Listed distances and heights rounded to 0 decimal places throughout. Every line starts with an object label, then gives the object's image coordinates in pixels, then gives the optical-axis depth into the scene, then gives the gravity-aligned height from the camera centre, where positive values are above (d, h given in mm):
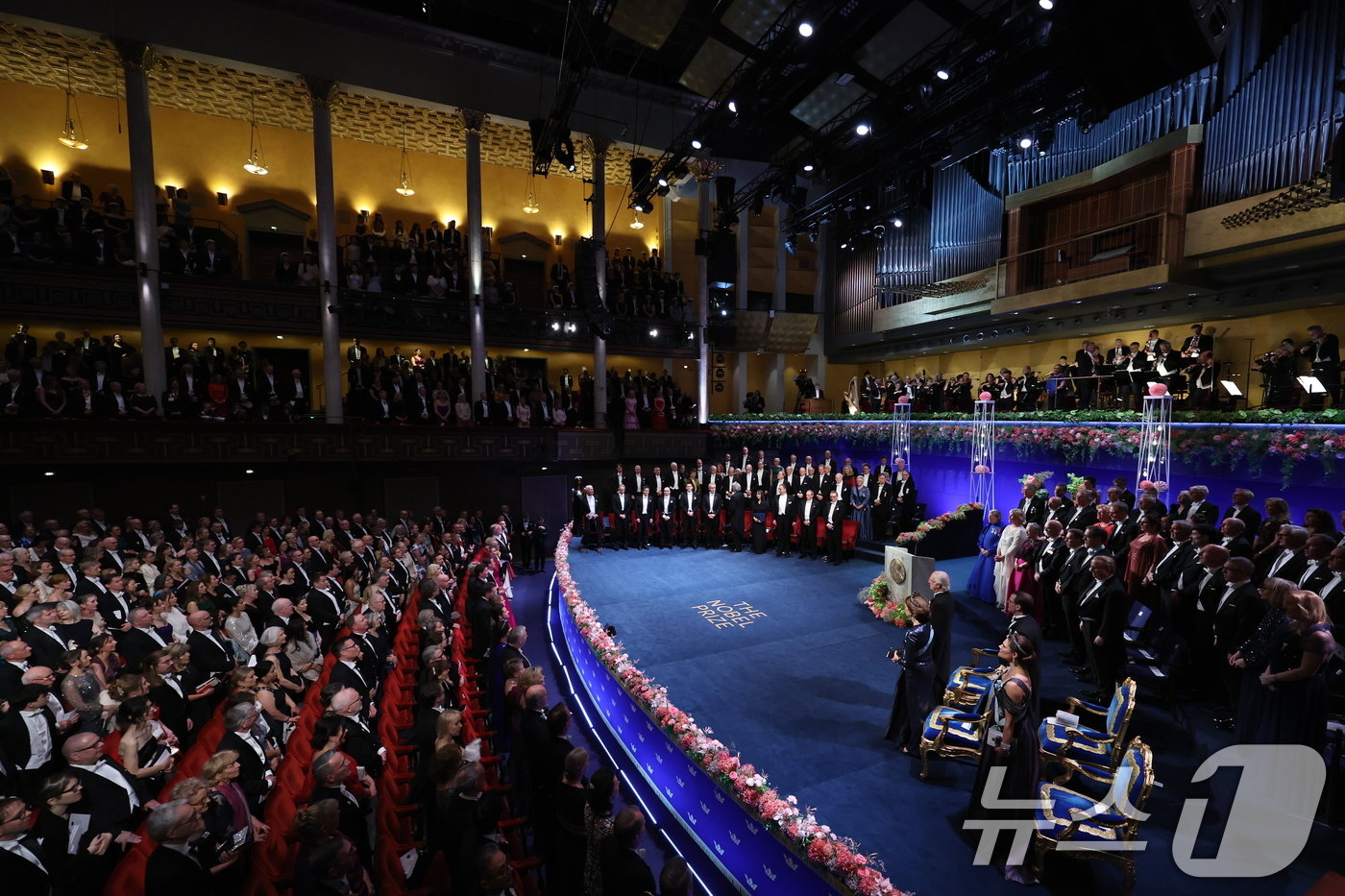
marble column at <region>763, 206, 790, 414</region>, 21297 +1642
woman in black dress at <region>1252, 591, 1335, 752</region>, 3467 -1705
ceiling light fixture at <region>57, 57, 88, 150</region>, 14088 +7186
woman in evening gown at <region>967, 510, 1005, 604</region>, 8336 -2380
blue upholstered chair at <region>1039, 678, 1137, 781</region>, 3973 -2442
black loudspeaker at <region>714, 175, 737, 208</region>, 13125 +5003
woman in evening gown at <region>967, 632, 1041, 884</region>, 3361 -2064
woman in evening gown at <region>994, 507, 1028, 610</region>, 7602 -1926
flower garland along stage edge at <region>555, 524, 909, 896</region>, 2719 -2216
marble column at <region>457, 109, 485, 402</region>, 15375 +4244
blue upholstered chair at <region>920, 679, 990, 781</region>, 4461 -2587
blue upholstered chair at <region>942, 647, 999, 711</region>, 5039 -2561
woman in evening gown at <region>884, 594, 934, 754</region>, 4688 -2235
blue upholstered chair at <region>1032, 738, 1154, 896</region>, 3186 -2398
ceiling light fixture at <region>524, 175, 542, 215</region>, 18266 +6863
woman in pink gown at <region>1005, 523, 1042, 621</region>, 7223 -2079
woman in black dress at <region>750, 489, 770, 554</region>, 12289 -2438
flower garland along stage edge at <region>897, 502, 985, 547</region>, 9711 -2122
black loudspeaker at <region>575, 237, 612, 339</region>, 12367 +2740
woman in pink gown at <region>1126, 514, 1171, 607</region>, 5742 -1601
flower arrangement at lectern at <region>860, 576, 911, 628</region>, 7777 -2792
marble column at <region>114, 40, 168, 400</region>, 12039 +4343
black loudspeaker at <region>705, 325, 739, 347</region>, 19700 +2500
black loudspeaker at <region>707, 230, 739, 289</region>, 13312 +3588
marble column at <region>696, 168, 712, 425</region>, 17781 +3507
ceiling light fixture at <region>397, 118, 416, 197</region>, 17875 +7233
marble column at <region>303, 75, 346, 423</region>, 13828 +3923
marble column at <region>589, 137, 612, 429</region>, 16438 +5001
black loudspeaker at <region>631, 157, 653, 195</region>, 13094 +5376
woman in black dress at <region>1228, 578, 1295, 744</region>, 3717 -1690
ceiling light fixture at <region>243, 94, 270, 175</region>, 15914 +7480
